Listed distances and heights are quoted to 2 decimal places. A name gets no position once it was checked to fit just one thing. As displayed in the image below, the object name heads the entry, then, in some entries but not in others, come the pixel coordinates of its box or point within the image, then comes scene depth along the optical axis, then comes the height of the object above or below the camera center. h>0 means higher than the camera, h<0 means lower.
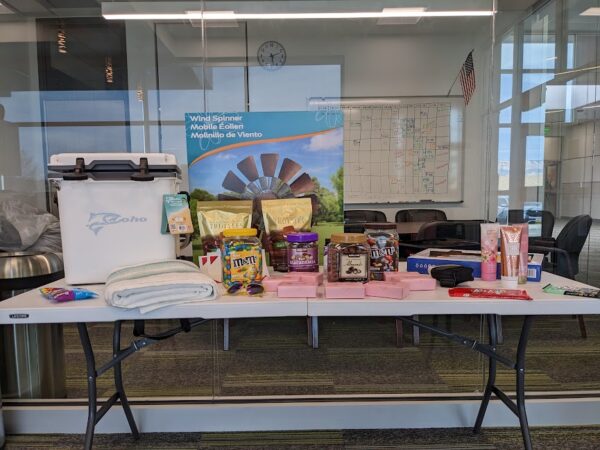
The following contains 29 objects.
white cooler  1.16 -0.05
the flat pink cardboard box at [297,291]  1.02 -0.26
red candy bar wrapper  0.98 -0.26
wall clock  4.02 +1.49
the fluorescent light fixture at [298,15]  3.92 +1.92
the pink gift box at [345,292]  1.00 -0.26
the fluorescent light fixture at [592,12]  3.73 +1.81
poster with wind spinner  1.55 +0.16
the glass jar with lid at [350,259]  1.07 -0.19
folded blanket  0.94 -0.24
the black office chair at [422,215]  4.10 -0.23
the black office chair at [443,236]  2.73 -0.37
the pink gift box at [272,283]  1.06 -0.25
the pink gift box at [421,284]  1.08 -0.26
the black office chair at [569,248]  2.87 -0.42
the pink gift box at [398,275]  1.10 -0.25
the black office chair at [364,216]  3.85 -0.23
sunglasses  1.05 -0.26
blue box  1.22 -0.23
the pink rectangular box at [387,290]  0.99 -0.25
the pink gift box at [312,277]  1.07 -0.24
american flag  4.34 +1.33
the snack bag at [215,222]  1.31 -0.10
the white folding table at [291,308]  0.95 -0.29
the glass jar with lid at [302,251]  1.18 -0.18
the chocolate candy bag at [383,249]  1.18 -0.18
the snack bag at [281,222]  1.35 -0.10
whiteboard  4.25 +0.51
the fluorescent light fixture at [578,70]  3.79 +1.26
